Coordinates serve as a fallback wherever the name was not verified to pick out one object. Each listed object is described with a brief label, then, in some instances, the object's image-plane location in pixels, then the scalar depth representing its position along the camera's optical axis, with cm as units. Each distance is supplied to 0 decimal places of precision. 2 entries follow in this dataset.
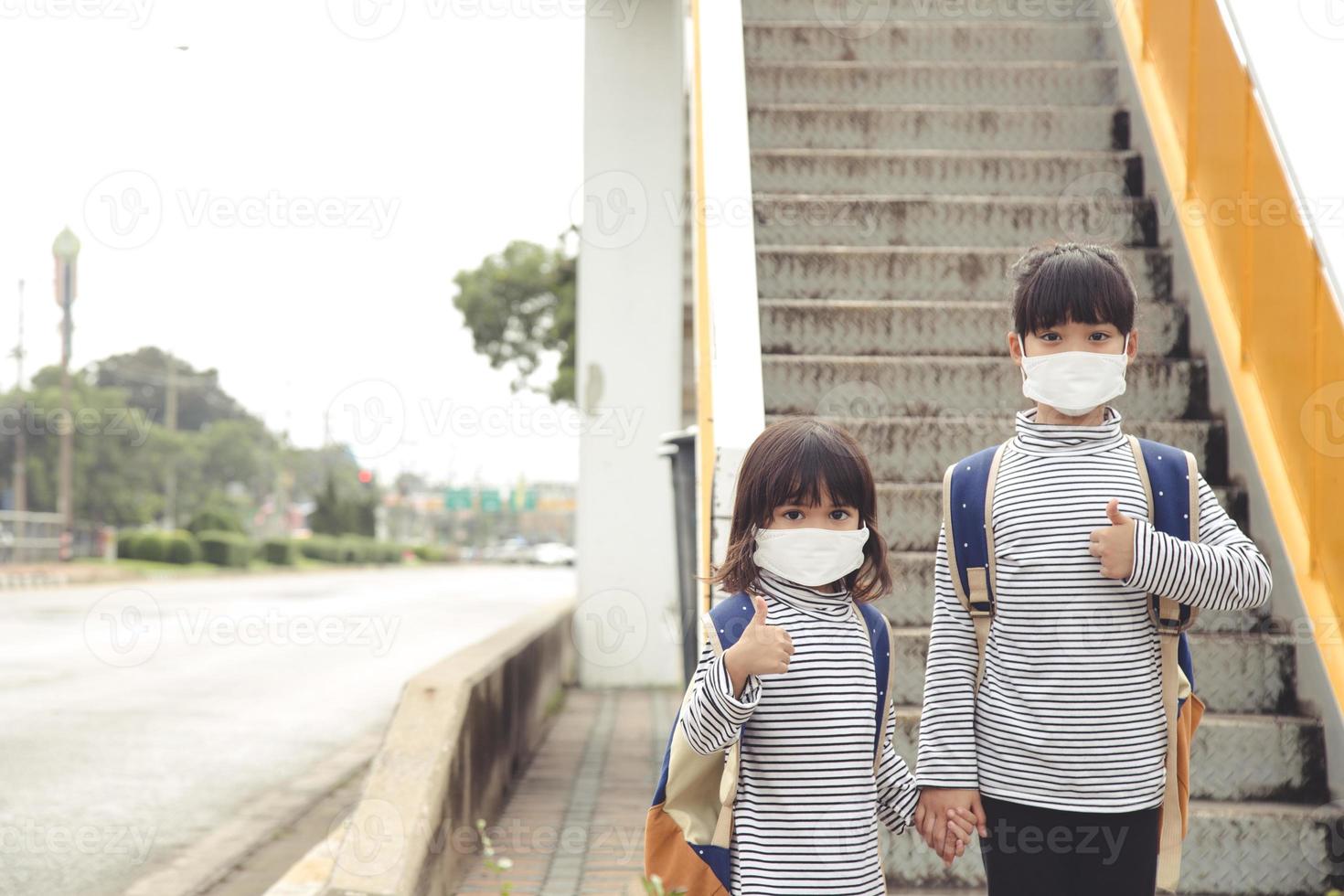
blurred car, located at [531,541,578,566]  9029
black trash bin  662
